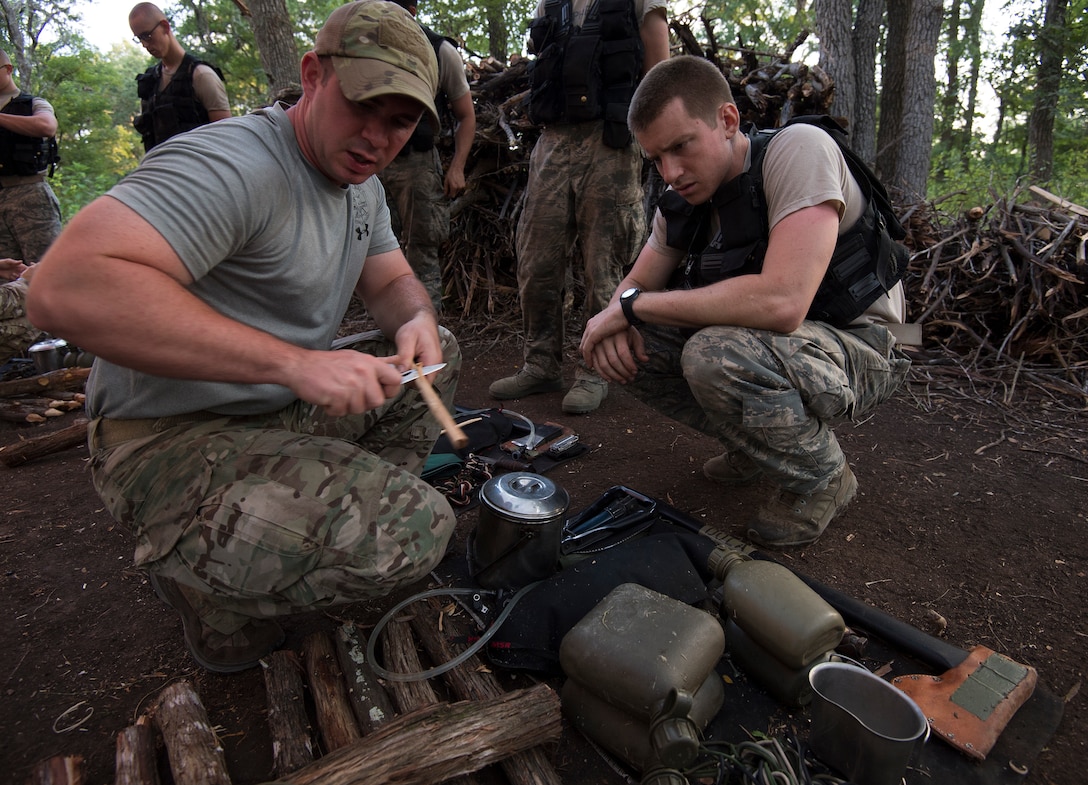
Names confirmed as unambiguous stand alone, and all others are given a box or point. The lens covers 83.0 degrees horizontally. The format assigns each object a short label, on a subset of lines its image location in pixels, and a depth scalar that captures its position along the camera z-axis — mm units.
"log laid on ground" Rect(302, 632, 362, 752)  1567
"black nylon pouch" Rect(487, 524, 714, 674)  1858
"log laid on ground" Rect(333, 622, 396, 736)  1641
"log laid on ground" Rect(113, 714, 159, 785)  1423
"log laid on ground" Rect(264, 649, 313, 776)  1503
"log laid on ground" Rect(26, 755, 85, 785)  1413
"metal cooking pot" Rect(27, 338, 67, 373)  4637
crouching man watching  2234
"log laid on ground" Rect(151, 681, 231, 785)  1423
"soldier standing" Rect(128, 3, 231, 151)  4707
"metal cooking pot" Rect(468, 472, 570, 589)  2041
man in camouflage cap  1431
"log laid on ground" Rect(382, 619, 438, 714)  1684
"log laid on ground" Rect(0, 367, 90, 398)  4285
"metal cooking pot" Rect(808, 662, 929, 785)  1373
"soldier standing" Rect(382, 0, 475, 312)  4500
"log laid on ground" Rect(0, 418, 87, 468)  3393
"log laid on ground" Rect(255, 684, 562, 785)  1356
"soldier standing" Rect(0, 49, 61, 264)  4992
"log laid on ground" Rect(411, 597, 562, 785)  1493
